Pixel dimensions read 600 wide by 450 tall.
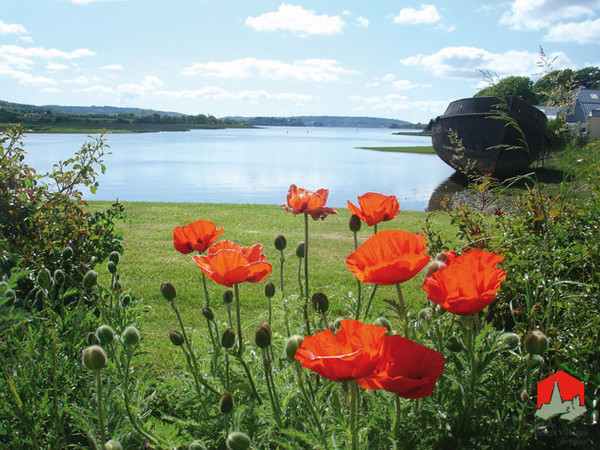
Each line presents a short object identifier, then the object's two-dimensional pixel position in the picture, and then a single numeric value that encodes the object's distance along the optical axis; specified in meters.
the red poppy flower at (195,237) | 1.62
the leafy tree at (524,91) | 37.50
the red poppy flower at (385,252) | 1.05
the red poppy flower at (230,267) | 1.23
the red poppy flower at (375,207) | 1.61
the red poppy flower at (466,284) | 0.97
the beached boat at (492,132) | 17.65
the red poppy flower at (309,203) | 1.74
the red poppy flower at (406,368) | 0.83
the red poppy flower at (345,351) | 0.80
